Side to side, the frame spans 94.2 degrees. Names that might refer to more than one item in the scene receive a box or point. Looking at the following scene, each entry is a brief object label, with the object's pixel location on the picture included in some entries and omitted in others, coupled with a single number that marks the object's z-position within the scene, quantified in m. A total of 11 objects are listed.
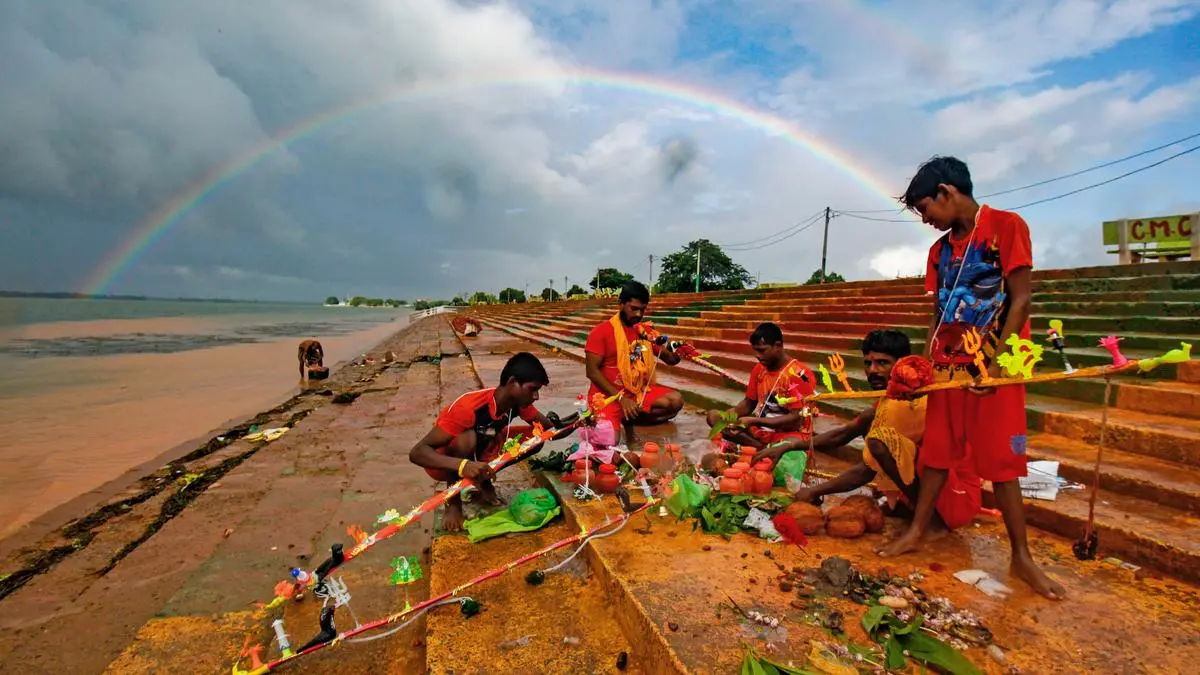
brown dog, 14.11
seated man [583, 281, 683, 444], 4.79
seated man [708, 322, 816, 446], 3.88
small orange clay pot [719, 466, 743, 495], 3.25
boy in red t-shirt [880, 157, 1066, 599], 2.19
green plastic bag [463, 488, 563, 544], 3.18
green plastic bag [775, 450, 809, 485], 3.48
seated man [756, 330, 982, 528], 2.68
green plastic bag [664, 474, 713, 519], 3.03
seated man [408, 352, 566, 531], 3.24
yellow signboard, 9.70
